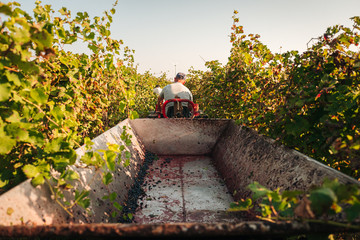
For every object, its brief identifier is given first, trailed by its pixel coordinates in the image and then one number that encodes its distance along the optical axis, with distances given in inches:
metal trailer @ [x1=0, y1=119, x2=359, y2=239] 33.9
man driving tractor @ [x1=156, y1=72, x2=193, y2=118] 168.4
